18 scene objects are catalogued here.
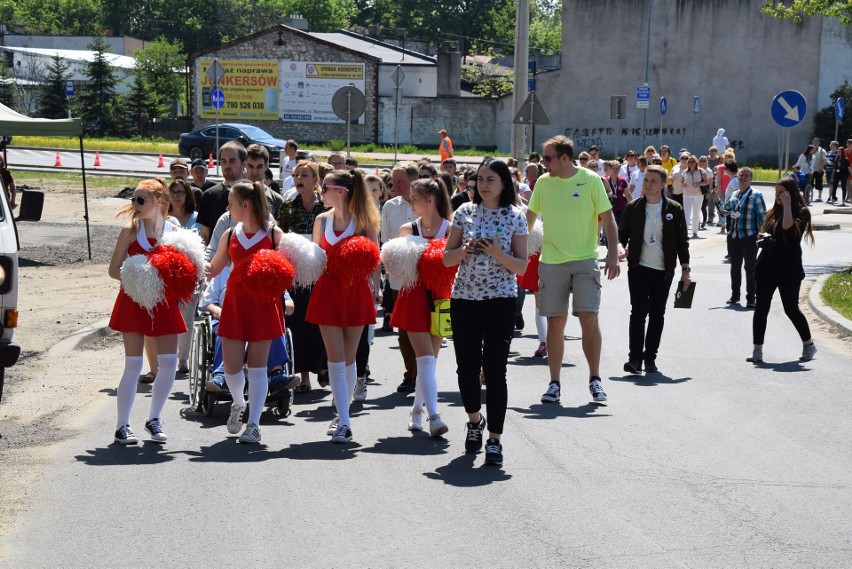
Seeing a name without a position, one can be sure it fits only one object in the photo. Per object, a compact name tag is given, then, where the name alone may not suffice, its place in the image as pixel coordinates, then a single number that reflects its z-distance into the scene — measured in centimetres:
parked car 4744
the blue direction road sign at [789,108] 1927
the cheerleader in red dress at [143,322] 812
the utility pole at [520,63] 2202
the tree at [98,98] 6675
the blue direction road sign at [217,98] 3762
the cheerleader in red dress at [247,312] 809
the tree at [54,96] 6631
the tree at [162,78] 7466
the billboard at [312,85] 6378
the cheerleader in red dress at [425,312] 832
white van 928
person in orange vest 3962
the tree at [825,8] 2031
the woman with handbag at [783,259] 1190
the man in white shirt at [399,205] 1159
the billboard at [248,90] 6531
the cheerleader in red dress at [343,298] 821
